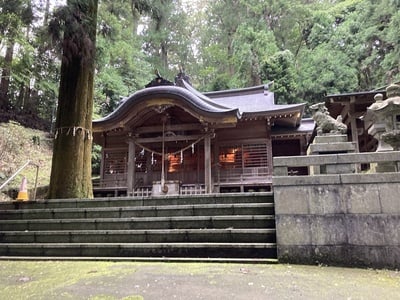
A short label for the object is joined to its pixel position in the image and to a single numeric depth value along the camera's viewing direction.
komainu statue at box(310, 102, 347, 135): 4.77
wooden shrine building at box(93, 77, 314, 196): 10.58
